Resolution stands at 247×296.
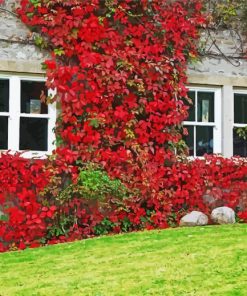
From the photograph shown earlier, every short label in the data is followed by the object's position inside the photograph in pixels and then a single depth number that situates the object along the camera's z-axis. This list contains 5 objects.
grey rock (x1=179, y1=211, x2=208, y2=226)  11.58
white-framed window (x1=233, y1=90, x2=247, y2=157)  13.09
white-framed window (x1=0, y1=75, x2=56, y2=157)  11.68
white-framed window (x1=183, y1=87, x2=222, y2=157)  12.84
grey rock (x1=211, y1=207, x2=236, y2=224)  11.73
